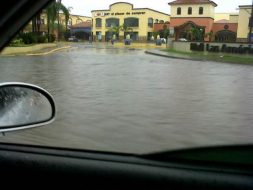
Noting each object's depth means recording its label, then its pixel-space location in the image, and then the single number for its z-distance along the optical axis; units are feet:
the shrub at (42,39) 107.04
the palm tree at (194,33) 109.91
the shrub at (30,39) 86.57
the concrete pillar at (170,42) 105.40
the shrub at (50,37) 121.60
